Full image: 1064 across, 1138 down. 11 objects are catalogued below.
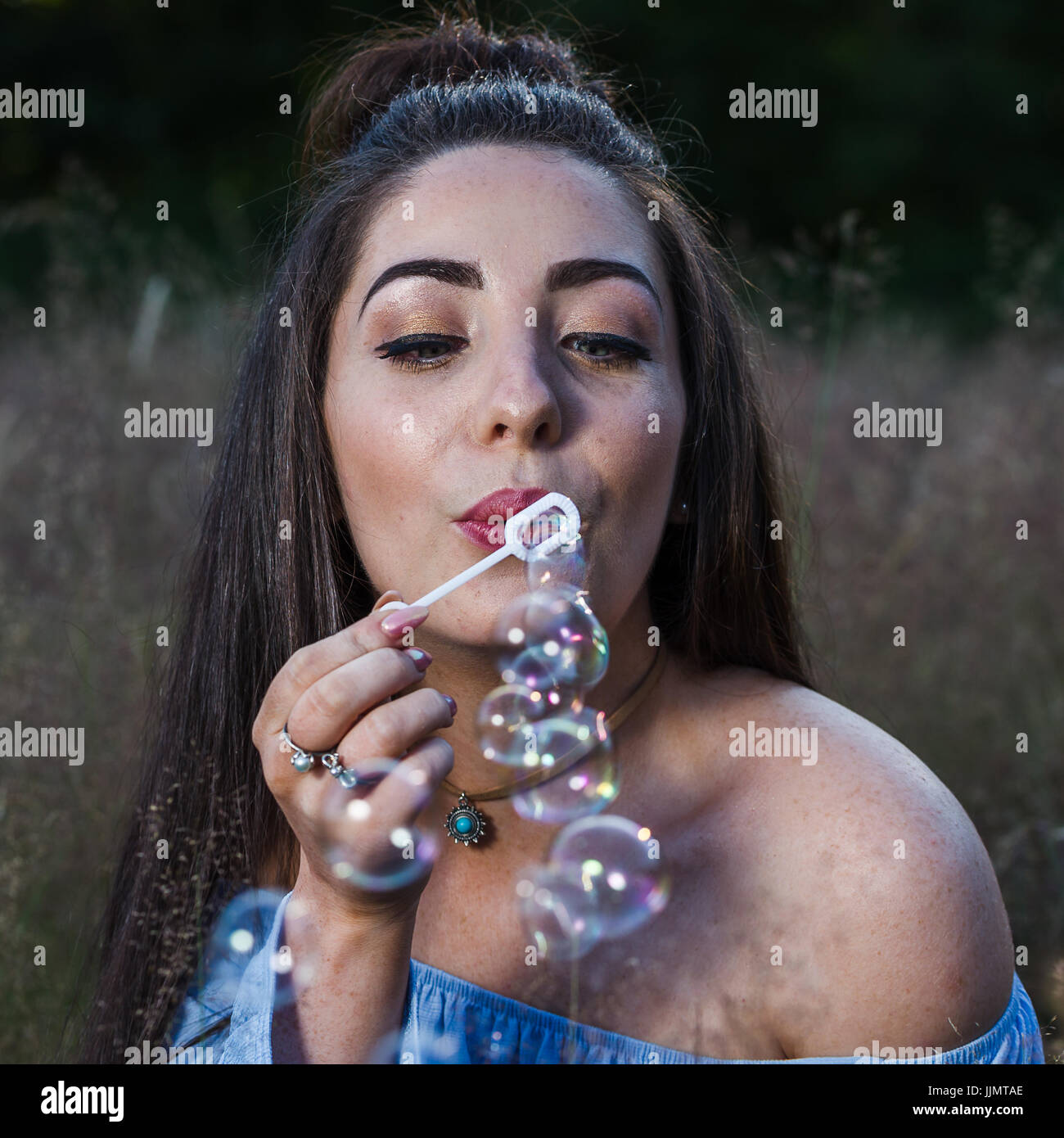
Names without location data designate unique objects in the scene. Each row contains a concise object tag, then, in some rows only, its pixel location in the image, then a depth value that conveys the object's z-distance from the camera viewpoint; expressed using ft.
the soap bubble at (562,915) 2.93
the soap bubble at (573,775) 2.95
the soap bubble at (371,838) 2.68
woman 2.80
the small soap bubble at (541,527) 2.79
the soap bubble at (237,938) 3.03
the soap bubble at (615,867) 2.94
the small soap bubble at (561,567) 2.80
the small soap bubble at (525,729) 2.94
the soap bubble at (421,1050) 2.80
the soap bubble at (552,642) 2.82
